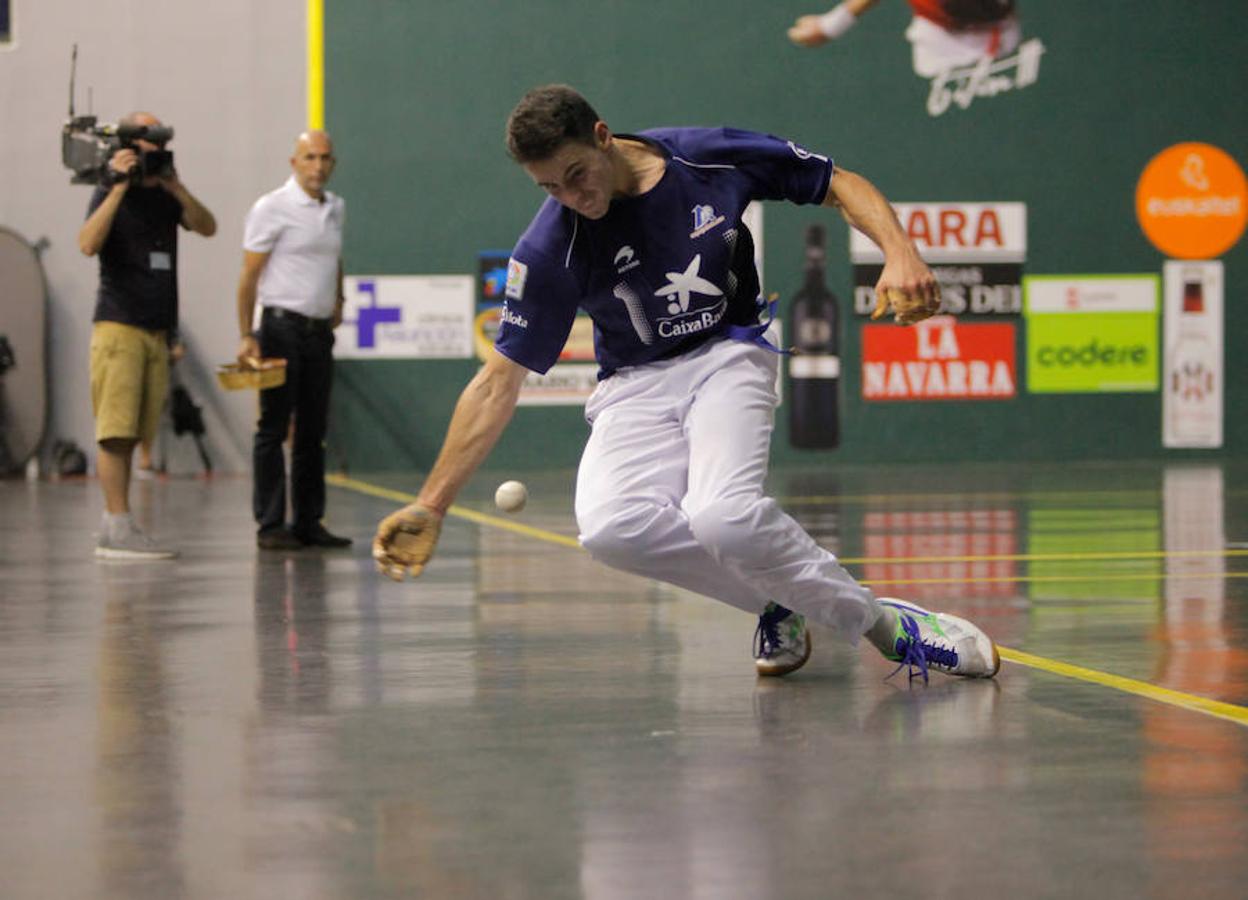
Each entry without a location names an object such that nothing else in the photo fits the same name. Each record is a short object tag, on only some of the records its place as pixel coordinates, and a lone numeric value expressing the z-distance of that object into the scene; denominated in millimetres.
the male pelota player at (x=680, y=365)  8024
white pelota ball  9999
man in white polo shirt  16049
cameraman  14988
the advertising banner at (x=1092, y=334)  29725
